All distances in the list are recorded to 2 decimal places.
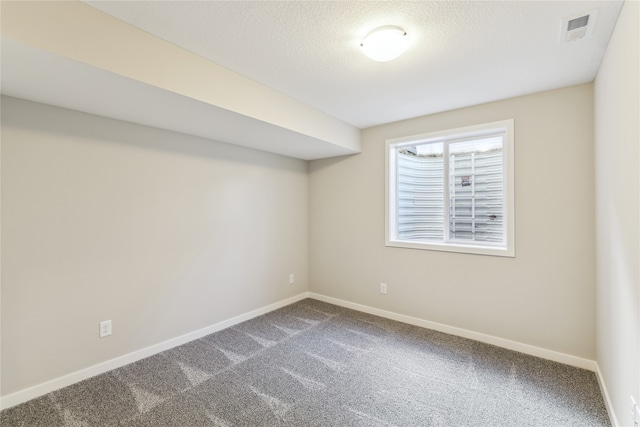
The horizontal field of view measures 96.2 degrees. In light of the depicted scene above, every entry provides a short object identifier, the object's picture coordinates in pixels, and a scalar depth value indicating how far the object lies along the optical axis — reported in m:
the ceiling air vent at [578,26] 1.56
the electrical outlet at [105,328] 2.29
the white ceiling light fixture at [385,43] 1.65
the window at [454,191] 2.80
